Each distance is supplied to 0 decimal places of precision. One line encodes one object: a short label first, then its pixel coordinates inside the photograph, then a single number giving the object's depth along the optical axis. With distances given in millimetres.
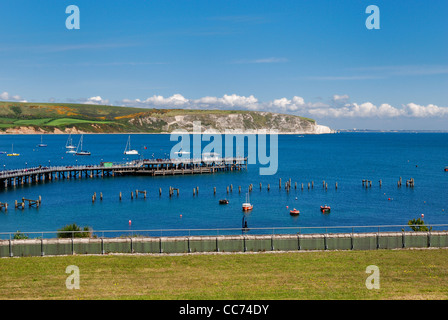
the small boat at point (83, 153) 194125
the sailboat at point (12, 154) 189012
